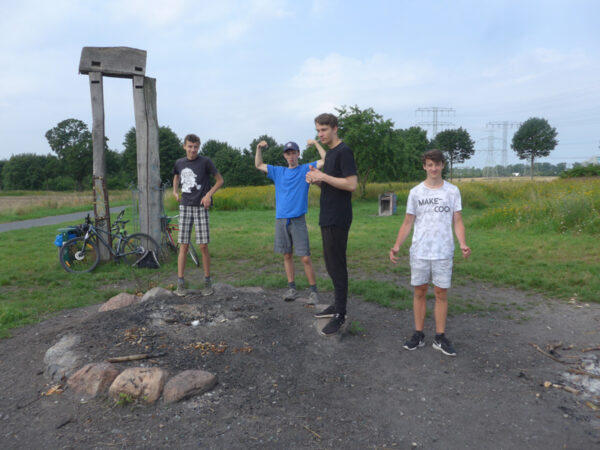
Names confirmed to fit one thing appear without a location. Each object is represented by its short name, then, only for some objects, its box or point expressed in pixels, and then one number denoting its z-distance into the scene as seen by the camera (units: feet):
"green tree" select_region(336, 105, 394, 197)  86.22
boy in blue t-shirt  15.88
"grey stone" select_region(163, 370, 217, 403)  10.03
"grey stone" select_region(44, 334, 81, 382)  11.30
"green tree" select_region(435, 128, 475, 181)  261.03
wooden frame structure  24.94
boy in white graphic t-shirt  12.24
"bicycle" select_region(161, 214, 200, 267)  27.31
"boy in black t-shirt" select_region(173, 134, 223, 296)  17.80
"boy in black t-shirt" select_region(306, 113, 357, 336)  12.98
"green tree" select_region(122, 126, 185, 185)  175.57
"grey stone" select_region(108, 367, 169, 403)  10.02
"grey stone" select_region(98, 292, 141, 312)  15.97
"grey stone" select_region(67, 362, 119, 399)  10.34
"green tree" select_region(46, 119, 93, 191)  203.72
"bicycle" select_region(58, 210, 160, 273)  25.39
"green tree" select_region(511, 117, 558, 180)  207.72
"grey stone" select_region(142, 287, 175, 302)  16.34
